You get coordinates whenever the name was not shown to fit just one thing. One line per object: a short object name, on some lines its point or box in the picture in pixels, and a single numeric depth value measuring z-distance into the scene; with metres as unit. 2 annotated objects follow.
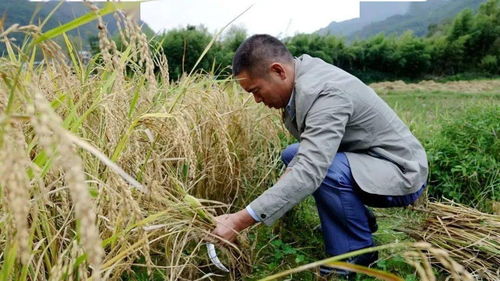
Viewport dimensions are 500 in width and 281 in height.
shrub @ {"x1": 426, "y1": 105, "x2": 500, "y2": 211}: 3.09
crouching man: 2.04
